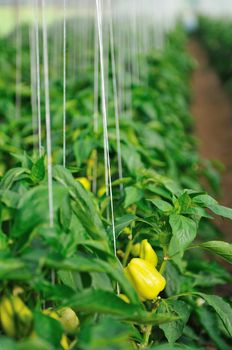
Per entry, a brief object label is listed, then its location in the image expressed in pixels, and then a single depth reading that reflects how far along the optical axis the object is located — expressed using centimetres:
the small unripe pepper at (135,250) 198
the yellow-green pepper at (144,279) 162
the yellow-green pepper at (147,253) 177
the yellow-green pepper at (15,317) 133
